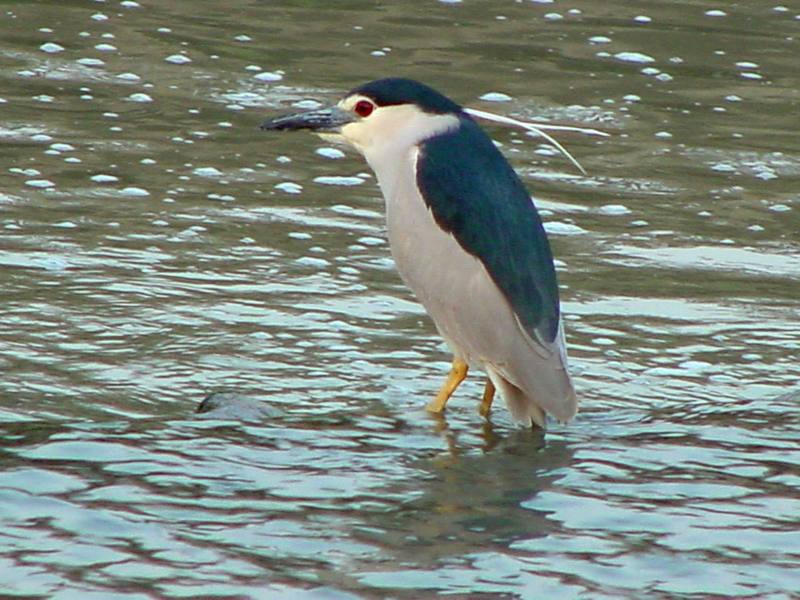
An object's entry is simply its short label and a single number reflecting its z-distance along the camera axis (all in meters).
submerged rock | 11.70
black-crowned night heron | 12.06
